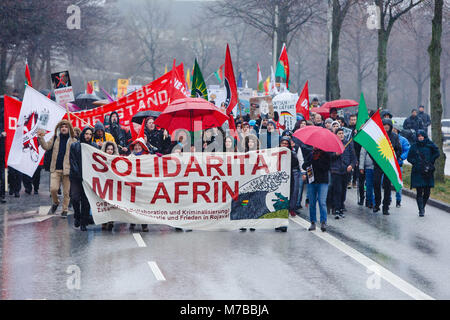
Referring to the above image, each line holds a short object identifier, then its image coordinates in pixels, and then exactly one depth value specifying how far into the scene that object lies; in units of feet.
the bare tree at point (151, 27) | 248.73
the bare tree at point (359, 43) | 191.68
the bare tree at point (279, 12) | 119.34
